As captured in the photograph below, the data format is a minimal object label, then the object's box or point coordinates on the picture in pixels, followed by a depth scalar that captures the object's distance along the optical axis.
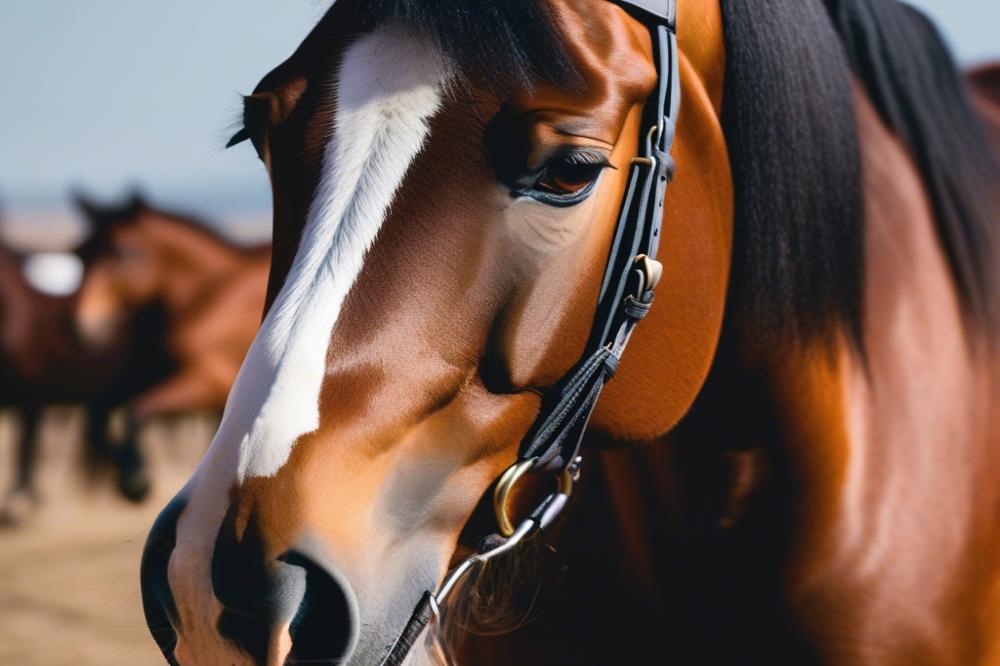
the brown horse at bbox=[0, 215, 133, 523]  8.17
